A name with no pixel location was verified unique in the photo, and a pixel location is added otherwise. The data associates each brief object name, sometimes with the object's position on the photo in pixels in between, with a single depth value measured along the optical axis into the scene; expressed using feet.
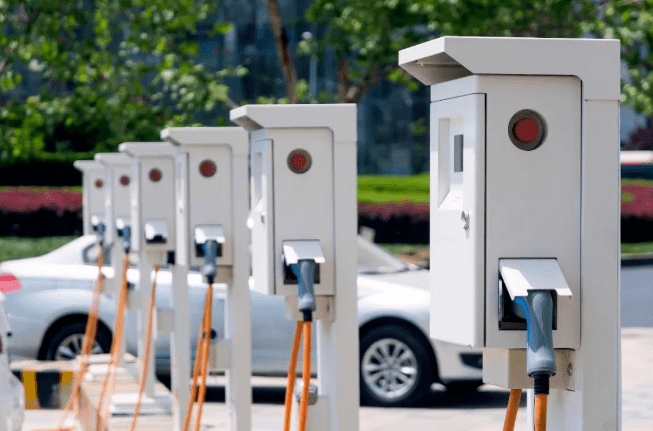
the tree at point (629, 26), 100.27
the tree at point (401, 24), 94.84
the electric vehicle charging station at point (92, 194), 68.95
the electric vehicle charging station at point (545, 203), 19.38
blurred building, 251.19
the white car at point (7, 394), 37.55
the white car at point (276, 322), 64.80
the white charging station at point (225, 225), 39.86
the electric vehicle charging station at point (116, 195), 61.46
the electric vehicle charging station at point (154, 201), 50.19
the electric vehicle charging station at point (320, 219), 29.94
